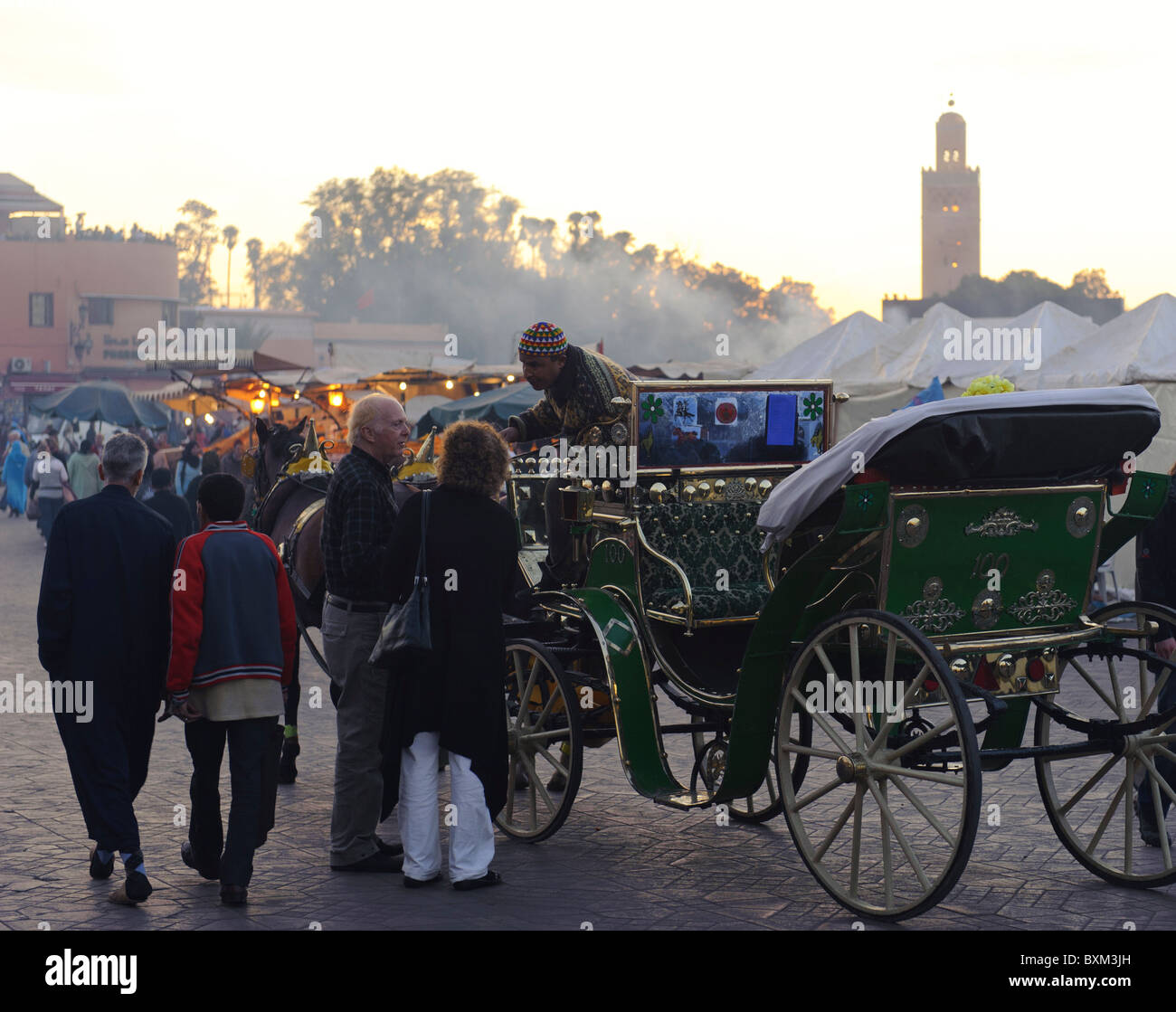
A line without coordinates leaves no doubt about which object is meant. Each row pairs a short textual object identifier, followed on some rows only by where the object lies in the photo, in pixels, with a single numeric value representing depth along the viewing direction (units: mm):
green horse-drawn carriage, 5168
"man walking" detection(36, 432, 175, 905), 5617
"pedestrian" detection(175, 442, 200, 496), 23031
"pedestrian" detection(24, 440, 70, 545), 22438
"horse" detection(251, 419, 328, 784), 7719
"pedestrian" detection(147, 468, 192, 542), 16062
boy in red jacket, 5547
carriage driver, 6955
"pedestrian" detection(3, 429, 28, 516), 30047
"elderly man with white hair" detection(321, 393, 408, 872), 6078
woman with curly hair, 5754
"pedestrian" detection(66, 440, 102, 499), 20938
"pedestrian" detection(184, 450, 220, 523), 20969
